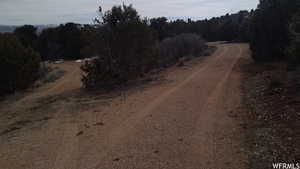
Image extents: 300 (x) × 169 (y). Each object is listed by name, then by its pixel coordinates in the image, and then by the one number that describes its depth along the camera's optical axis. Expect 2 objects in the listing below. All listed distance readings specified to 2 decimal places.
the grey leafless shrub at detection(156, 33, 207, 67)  28.81
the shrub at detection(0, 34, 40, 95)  21.42
